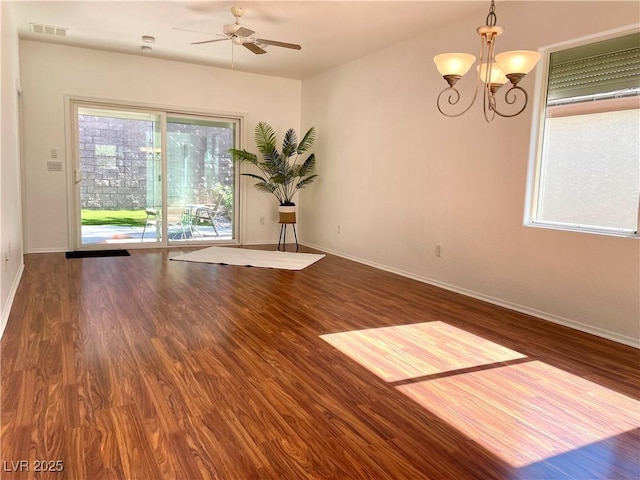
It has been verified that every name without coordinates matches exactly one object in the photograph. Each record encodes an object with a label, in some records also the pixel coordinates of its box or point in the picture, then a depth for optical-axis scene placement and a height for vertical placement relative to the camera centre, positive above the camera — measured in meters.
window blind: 3.21 +1.00
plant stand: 7.44 -0.81
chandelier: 2.40 +0.74
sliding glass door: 6.25 +0.08
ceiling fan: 4.20 +1.46
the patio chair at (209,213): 7.13 -0.45
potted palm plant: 6.89 +0.41
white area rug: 5.66 -0.96
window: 3.22 +0.45
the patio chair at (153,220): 6.72 -0.56
